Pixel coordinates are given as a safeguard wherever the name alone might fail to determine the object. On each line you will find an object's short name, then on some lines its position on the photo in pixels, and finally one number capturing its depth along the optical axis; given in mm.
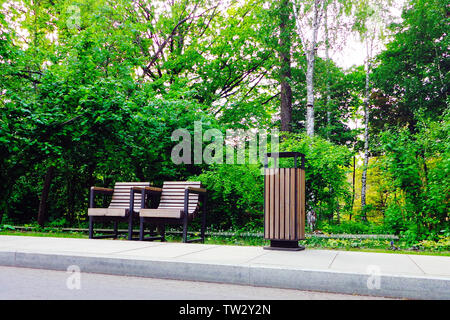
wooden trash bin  5273
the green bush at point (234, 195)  9047
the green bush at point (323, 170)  8555
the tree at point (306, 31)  13934
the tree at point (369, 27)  14895
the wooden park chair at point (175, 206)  6578
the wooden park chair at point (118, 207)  7079
